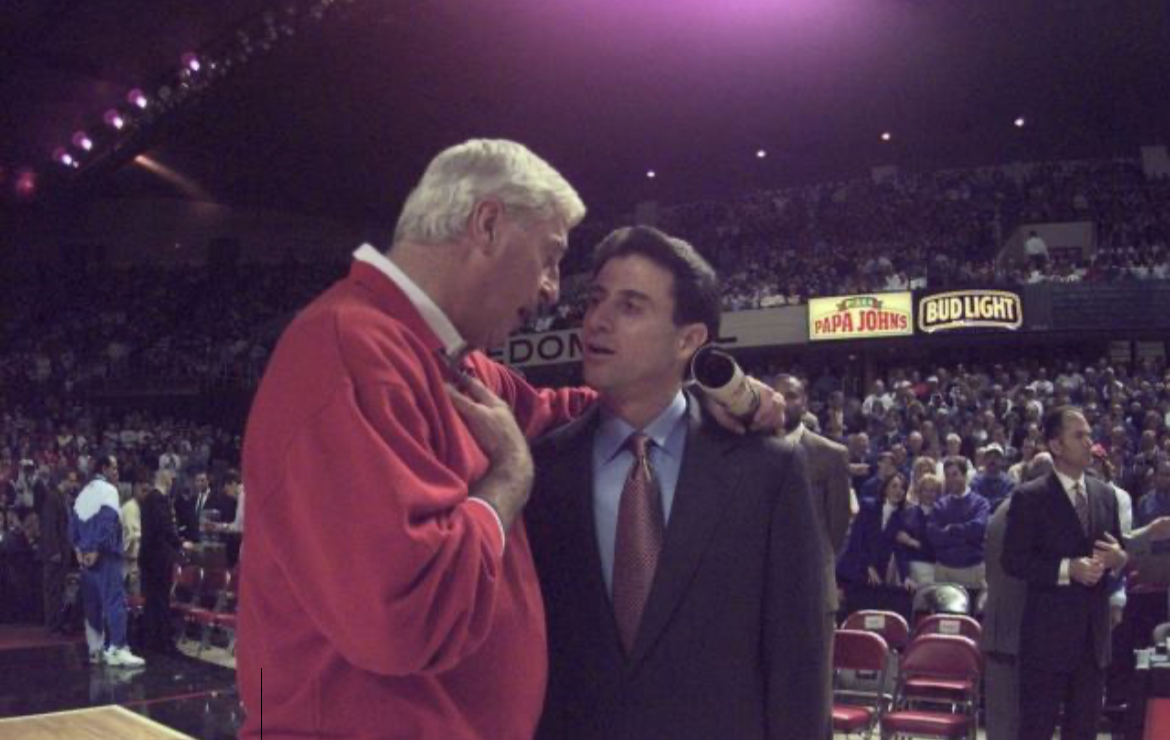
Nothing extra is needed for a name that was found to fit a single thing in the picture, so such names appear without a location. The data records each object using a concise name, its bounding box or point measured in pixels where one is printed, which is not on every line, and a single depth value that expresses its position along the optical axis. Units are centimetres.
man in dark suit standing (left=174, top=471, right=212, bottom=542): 1280
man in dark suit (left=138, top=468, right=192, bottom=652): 1055
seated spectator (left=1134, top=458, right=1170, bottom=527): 944
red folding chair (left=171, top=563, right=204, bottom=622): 1083
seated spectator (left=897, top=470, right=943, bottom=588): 848
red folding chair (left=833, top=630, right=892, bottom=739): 602
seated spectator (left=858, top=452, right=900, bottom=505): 914
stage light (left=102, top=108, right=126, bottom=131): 1952
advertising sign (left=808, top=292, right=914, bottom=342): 2102
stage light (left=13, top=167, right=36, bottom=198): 2033
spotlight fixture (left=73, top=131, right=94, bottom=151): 2016
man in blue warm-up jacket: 998
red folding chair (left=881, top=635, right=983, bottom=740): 574
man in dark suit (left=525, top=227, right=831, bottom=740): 183
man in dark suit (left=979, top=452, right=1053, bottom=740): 532
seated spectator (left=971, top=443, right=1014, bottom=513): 933
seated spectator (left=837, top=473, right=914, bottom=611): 866
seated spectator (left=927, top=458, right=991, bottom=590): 829
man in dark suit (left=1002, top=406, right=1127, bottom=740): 498
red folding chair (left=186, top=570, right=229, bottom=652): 1021
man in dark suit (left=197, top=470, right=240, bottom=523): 1330
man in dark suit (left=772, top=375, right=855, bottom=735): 505
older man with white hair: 138
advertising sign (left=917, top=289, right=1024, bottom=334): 2052
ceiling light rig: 1739
